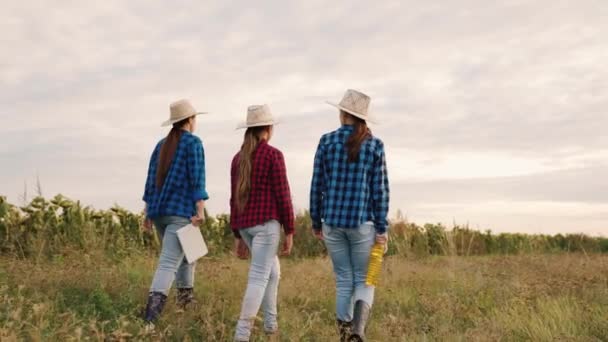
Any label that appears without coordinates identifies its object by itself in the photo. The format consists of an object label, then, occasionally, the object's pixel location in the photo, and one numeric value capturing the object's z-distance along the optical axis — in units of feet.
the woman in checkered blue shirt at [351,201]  18.13
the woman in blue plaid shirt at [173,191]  20.18
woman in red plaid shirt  18.45
